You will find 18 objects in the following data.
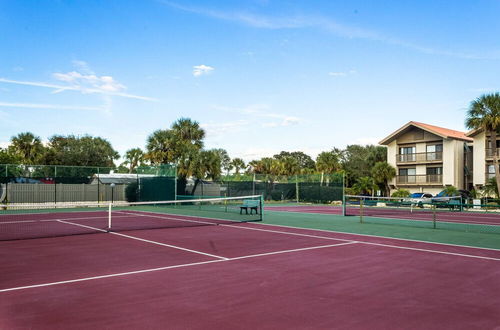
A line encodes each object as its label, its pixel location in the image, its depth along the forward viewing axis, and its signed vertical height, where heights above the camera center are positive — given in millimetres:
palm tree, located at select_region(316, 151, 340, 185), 62469 +2736
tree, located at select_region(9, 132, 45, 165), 59000 +4418
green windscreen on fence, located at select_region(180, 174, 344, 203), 41906 -595
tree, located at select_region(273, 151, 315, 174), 120188 +7090
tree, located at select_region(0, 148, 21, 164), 43250 +2141
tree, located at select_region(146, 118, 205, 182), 40531 +3582
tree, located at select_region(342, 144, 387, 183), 68438 +2967
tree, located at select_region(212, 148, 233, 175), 110838 +5872
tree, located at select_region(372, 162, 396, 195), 49438 +1167
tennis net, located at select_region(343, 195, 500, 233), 19406 -1953
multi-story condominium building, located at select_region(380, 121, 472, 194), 45125 +2772
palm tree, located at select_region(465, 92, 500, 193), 38812 +6060
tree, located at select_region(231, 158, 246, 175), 86250 +3409
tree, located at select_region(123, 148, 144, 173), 71938 +3919
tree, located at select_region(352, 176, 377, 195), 49738 -450
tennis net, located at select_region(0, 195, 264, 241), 17344 -2025
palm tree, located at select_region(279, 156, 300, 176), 64938 +2189
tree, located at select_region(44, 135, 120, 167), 61844 +3838
